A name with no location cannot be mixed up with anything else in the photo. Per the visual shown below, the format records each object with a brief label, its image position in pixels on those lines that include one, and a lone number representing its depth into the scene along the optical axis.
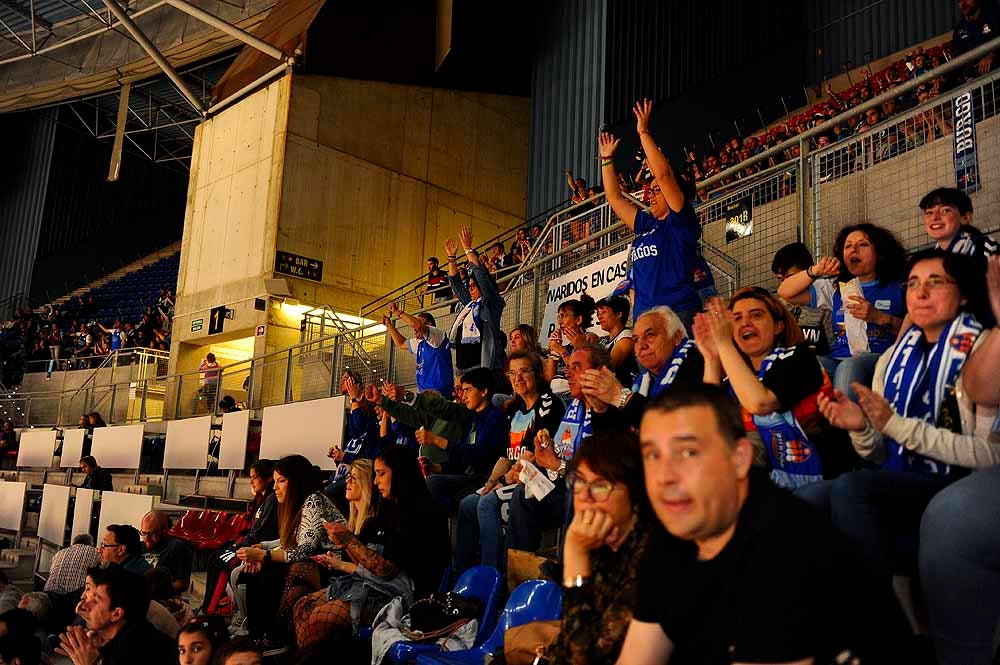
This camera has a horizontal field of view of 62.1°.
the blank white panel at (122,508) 8.49
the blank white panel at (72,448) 12.34
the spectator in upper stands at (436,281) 11.21
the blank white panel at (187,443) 10.19
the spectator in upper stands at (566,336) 4.54
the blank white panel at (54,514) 9.78
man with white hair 3.10
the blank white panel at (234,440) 9.36
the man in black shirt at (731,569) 1.34
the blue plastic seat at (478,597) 3.36
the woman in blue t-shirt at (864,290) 3.43
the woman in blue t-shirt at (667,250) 4.30
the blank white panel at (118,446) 11.27
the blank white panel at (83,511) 9.30
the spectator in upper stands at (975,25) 5.82
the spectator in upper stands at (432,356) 7.04
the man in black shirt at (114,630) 3.82
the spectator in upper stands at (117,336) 18.25
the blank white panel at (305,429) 8.09
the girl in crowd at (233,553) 5.52
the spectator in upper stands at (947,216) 3.28
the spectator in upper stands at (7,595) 6.04
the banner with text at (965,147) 4.32
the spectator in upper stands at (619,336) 4.56
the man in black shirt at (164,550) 6.25
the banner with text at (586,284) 6.39
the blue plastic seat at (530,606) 2.87
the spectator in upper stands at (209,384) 11.76
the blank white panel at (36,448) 13.11
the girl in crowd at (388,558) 3.96
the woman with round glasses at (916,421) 2.22
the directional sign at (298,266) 13.89
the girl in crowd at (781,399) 2.49
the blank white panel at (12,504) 11.16
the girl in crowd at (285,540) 4.59
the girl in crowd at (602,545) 2.05
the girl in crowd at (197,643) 3.69
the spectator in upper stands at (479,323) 6.58
